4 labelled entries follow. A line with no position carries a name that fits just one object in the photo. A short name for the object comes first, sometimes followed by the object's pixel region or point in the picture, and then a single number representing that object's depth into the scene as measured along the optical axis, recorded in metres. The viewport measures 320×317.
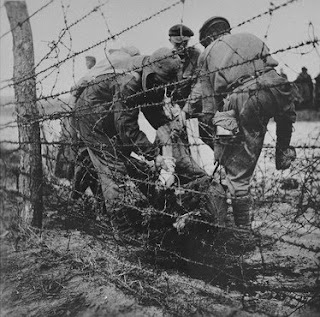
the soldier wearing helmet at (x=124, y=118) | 3.28
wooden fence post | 3.43
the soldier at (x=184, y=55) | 4.56
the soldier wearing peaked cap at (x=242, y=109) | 2.98
